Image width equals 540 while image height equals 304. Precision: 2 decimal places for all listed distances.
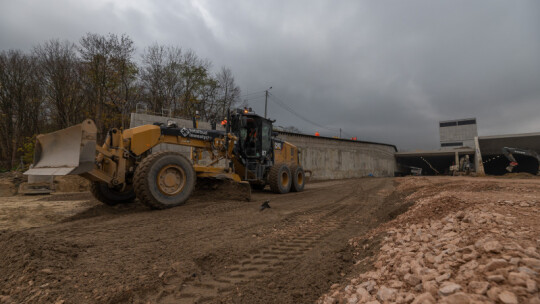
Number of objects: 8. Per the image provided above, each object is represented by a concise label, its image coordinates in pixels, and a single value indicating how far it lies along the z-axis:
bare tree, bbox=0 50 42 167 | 21.94
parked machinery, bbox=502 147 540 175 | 25.19
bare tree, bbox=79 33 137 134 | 20.33
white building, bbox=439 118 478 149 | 61.41
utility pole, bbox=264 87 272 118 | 31.72
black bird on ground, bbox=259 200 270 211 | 6.22
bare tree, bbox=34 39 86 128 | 21.22
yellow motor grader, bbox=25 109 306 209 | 5.08
